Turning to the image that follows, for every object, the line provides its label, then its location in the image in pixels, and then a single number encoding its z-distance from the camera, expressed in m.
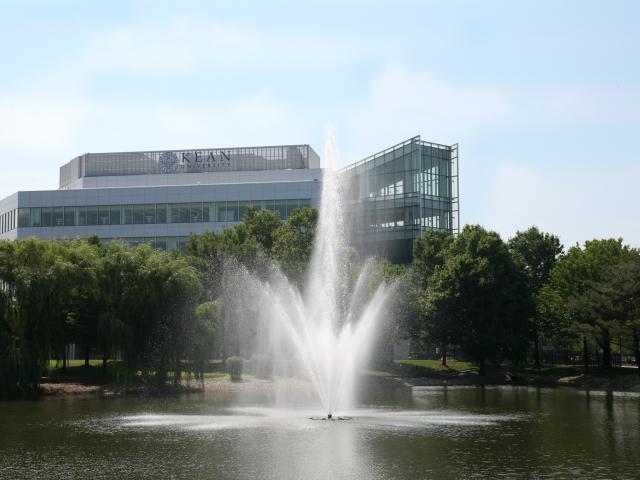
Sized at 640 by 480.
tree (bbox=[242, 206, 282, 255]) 81.44
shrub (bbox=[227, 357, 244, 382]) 63.09
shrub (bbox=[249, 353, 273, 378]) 65.36
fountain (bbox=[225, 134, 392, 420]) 42.74
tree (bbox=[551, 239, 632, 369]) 67.31
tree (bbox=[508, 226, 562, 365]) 96.81
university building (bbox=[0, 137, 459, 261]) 94.88
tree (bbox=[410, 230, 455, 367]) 75.69
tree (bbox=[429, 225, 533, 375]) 74.19
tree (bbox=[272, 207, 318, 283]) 69.81
